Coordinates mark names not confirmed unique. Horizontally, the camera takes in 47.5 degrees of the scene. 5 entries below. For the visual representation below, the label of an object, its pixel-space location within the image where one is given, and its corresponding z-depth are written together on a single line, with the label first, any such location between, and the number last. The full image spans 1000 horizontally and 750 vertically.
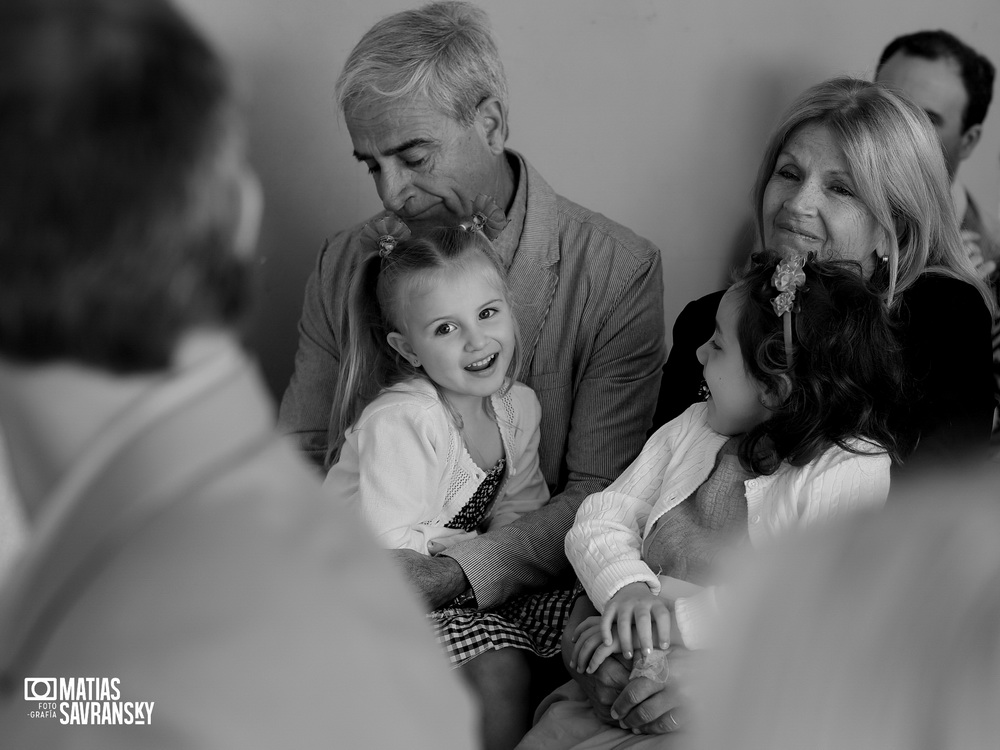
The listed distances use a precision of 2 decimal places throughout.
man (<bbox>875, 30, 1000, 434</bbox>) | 3.44
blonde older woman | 2.04
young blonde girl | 2.09
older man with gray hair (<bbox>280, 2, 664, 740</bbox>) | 2.35
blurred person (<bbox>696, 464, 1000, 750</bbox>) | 0.50
